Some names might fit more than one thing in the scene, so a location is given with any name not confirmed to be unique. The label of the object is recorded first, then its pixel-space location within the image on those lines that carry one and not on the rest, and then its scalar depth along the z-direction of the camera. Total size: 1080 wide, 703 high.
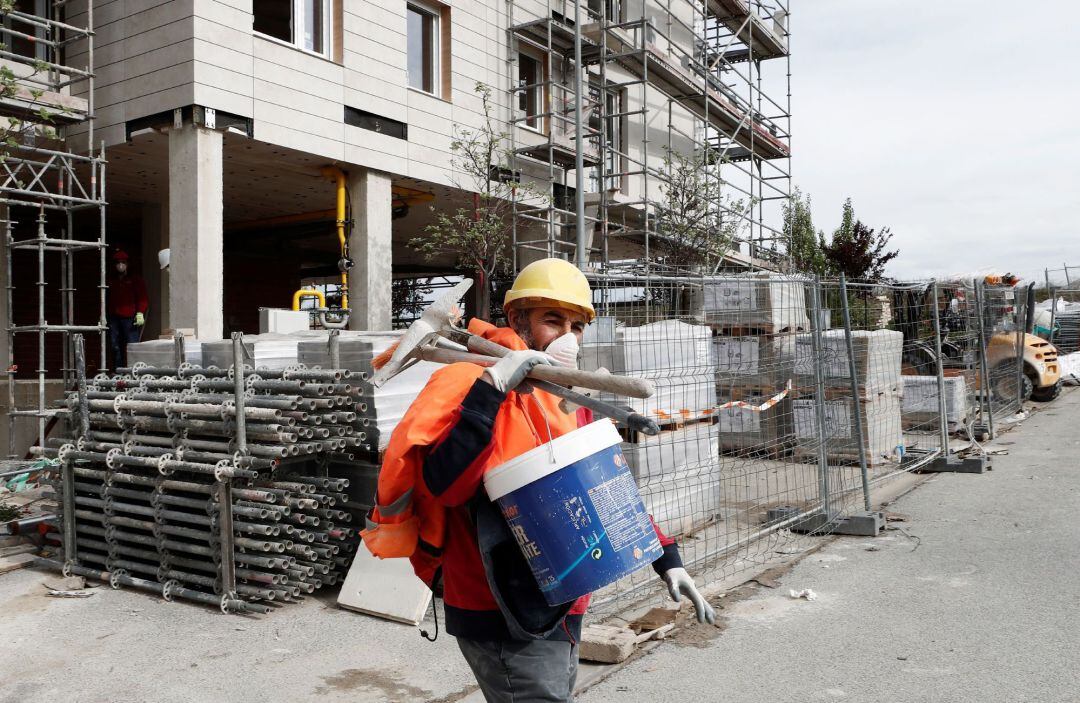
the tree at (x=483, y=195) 14.91
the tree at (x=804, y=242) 27.74
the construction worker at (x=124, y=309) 13.38
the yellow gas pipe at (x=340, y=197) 13.94
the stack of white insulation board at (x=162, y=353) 6.96
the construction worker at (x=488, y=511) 2.04
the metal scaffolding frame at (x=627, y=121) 17.67
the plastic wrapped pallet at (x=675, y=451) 6.43
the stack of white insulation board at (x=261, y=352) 6.49
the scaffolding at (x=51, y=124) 10.05
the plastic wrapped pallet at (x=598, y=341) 5.94
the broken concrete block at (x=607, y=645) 4.40
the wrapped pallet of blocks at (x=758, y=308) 7.13
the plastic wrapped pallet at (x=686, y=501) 6.33
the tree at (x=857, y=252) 29.30
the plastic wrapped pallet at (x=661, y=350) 6.21
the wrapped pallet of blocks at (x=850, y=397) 7.28
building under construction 11.58
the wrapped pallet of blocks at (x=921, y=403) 11.13
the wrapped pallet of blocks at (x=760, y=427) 7.16
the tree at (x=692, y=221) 18.12
